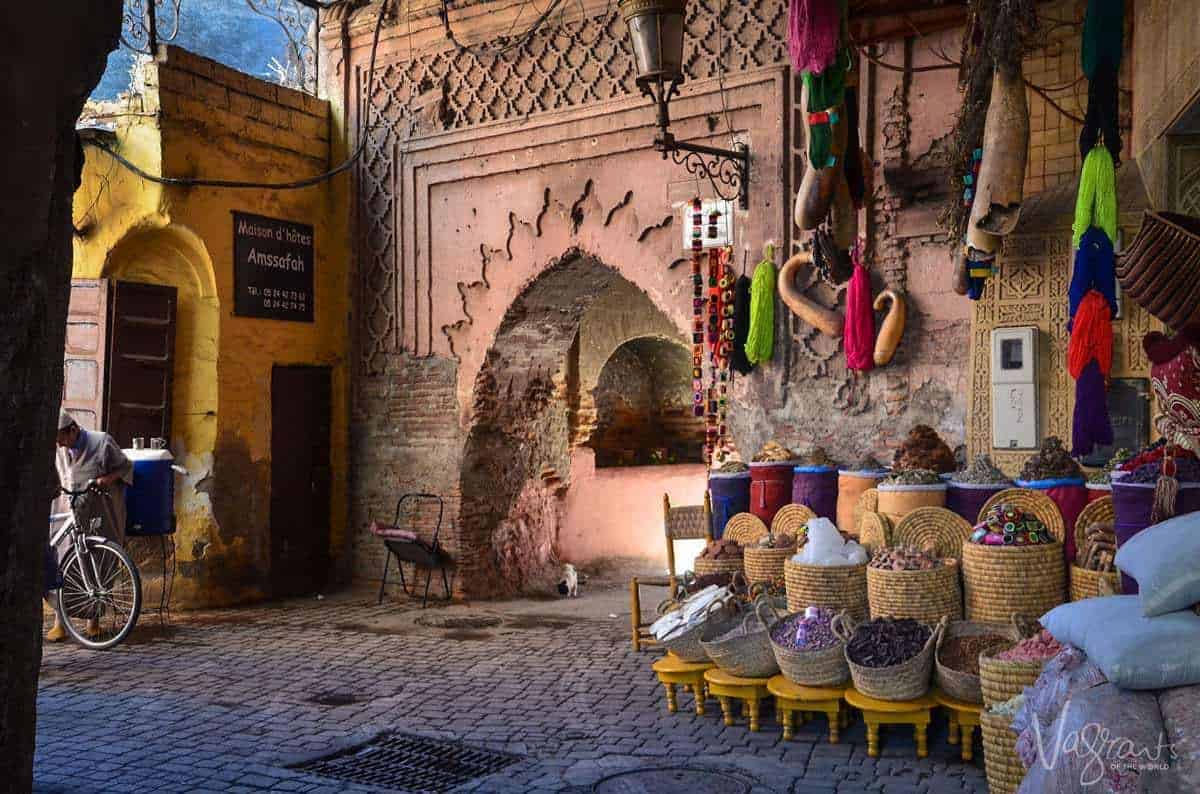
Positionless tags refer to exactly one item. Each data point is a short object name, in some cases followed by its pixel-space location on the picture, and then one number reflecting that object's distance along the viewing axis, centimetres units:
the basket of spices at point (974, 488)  602
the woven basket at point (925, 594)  536
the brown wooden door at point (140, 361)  945
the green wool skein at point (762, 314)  844
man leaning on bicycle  821
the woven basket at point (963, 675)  482
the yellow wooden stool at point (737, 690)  558
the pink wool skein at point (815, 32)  561
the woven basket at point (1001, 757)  411
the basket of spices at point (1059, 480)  570
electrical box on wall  719
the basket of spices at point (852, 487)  696
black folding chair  1022
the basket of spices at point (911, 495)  612
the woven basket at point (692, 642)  590
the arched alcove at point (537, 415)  1050
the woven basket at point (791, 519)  675
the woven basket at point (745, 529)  712
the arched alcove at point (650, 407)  1317
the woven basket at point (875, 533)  587
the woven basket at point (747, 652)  559
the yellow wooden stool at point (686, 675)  589
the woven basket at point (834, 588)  575
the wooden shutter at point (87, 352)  939
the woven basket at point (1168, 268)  404
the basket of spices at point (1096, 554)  484
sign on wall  1027
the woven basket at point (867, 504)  653
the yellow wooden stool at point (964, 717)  484
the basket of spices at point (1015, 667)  438
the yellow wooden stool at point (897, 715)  498
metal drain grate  504
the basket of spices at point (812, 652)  532
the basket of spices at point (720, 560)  694
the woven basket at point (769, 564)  643
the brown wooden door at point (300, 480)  1060
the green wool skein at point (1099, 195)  554
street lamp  645
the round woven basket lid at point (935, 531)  575
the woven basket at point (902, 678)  496
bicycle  800
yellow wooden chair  790
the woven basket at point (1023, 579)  512
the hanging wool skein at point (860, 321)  795
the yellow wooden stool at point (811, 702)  529
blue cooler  881
